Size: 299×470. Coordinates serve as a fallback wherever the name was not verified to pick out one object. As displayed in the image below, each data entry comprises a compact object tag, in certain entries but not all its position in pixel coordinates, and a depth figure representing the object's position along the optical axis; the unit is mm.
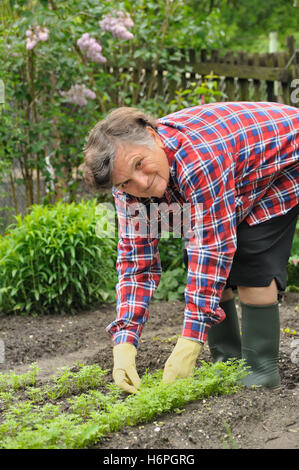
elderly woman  2293
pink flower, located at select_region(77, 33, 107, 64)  5281
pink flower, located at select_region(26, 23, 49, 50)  5125
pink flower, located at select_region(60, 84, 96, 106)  5633
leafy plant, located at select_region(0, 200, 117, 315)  4531
